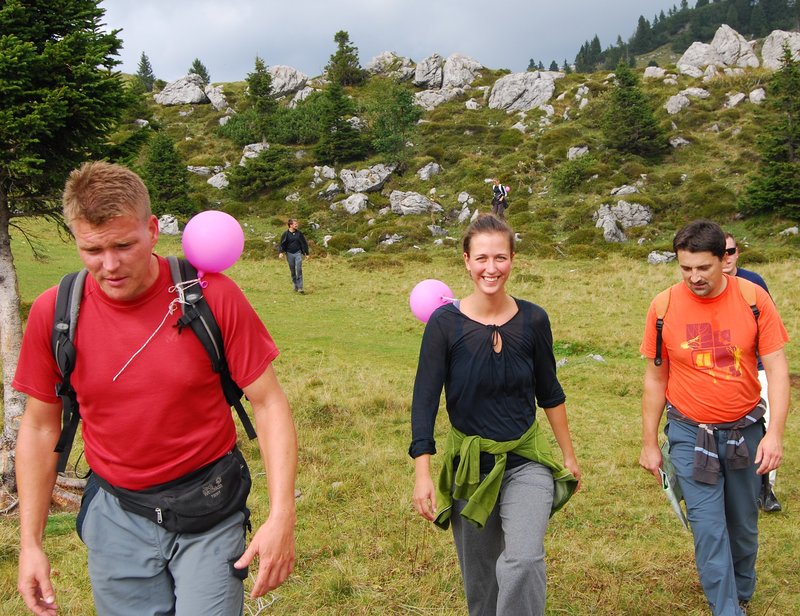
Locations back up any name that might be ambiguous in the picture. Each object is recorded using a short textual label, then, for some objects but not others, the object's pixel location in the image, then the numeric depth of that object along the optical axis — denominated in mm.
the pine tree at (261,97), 56438
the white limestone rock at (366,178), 44188
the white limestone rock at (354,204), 40531
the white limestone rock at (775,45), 72925
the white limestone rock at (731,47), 80000
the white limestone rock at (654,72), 58809
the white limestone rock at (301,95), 71062
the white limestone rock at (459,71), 73125
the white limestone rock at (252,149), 53359
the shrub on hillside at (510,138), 50900
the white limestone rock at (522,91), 61750
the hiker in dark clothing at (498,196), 30125
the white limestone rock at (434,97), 68125
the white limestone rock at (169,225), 35281
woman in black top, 3295
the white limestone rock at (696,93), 51250
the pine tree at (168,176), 39094
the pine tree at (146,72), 93000
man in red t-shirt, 2389
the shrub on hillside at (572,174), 37625
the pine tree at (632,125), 40844
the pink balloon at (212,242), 2699
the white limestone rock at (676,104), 48969
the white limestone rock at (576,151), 42750
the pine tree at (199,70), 96812
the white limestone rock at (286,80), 76938
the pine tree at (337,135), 48469
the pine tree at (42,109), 6406
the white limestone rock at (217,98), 71375
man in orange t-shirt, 3707
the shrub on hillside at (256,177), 45562
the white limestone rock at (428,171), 45250
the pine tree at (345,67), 71938
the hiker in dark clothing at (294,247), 19406
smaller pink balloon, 4582
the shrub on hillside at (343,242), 32181
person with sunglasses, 5148
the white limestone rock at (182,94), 73125
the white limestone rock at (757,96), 48156
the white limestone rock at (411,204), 38344
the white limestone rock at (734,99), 48841
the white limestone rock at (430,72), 75938
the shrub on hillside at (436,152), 48438
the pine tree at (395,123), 46625
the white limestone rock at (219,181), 48775
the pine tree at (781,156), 28672
